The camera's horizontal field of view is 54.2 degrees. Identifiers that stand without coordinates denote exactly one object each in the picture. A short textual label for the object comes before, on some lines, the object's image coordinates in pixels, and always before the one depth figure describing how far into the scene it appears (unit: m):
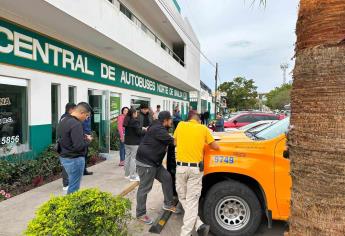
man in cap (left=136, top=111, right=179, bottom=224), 5.26
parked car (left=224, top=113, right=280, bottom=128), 18.25
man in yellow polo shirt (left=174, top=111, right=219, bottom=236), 4.62
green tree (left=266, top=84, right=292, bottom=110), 82.81
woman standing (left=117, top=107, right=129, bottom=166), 9.12
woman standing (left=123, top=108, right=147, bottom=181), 7.52
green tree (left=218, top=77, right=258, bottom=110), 75.62
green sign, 7.94
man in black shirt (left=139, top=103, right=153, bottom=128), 8.10
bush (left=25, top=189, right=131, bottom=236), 3.17
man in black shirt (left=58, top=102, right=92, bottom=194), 4.87
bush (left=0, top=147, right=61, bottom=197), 6.98
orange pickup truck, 4.59
